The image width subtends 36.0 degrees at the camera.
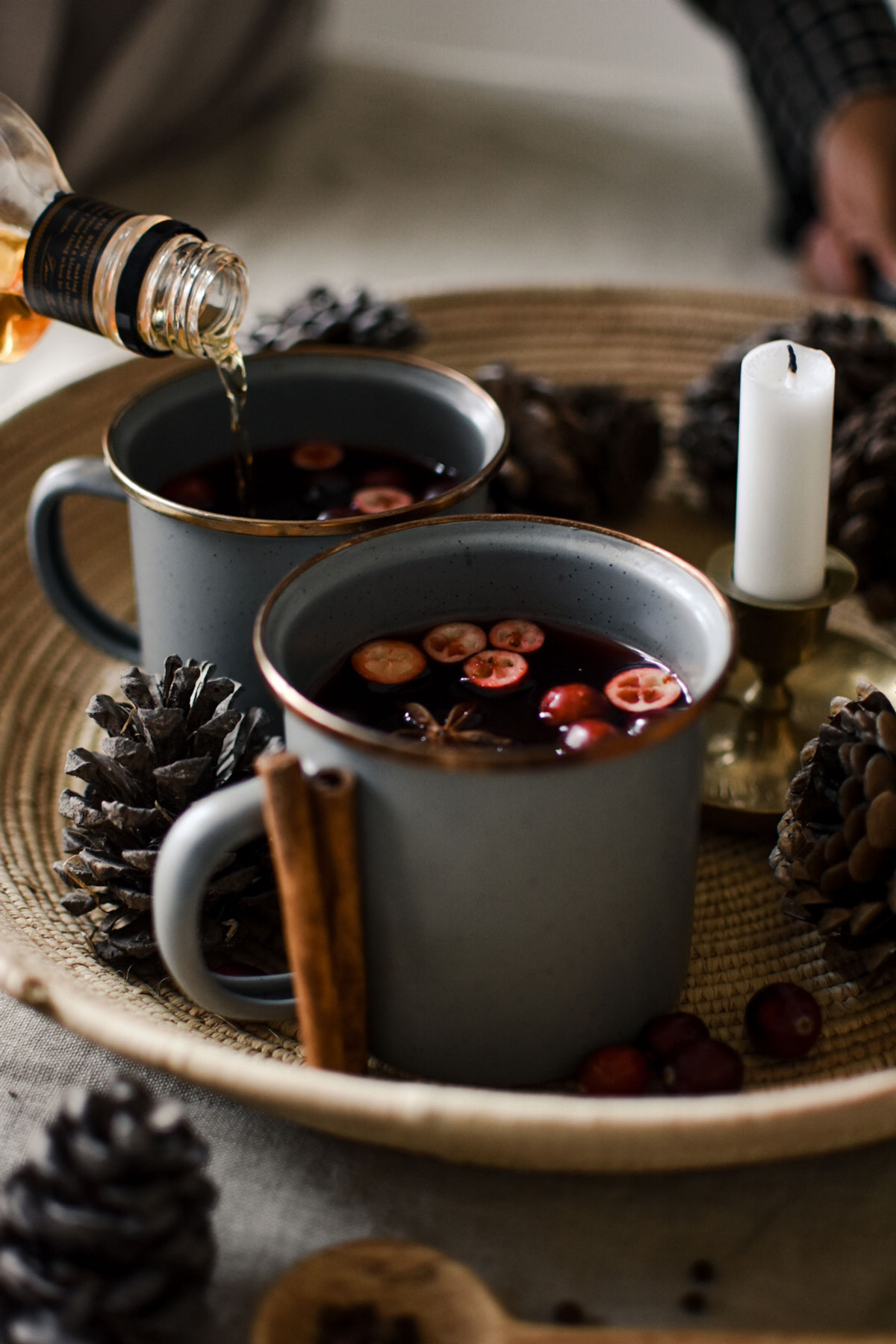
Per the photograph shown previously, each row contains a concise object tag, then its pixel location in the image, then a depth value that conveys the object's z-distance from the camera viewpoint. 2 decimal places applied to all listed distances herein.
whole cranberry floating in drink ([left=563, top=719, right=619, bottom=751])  0.54
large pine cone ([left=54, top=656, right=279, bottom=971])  0.60
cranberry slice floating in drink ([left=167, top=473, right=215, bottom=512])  0.76
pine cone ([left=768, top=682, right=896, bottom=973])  0.55
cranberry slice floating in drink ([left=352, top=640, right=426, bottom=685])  0.60
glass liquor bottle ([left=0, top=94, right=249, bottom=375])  0.64
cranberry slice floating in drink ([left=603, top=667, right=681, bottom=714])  0.57
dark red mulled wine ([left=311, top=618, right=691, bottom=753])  0.57
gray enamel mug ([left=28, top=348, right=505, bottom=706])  0.65
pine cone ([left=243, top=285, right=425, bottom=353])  0.88
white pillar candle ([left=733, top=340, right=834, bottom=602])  0.66
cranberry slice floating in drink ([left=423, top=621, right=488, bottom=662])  0.61
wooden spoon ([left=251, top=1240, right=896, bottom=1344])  0.47
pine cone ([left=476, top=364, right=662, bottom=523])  0.88
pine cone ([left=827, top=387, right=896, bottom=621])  0.81
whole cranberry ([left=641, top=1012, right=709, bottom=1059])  0.55
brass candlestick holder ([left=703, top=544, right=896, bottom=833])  0.70
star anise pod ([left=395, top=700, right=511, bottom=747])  0.56
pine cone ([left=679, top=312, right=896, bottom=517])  0.88
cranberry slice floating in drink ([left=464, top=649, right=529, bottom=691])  0.60
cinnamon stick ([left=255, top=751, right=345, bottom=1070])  0.48
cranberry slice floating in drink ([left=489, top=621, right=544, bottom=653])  0.62
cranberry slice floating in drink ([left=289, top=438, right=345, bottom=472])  0.81
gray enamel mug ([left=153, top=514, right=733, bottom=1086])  0.48
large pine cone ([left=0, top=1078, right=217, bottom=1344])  0.43
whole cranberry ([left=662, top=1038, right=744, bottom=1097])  0.54
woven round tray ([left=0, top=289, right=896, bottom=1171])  0.46
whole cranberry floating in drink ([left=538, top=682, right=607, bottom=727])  0.57
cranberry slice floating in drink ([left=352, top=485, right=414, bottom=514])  0.76
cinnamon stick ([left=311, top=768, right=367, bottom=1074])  0.48
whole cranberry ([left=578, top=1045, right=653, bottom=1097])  0.54
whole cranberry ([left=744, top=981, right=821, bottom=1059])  0.58
